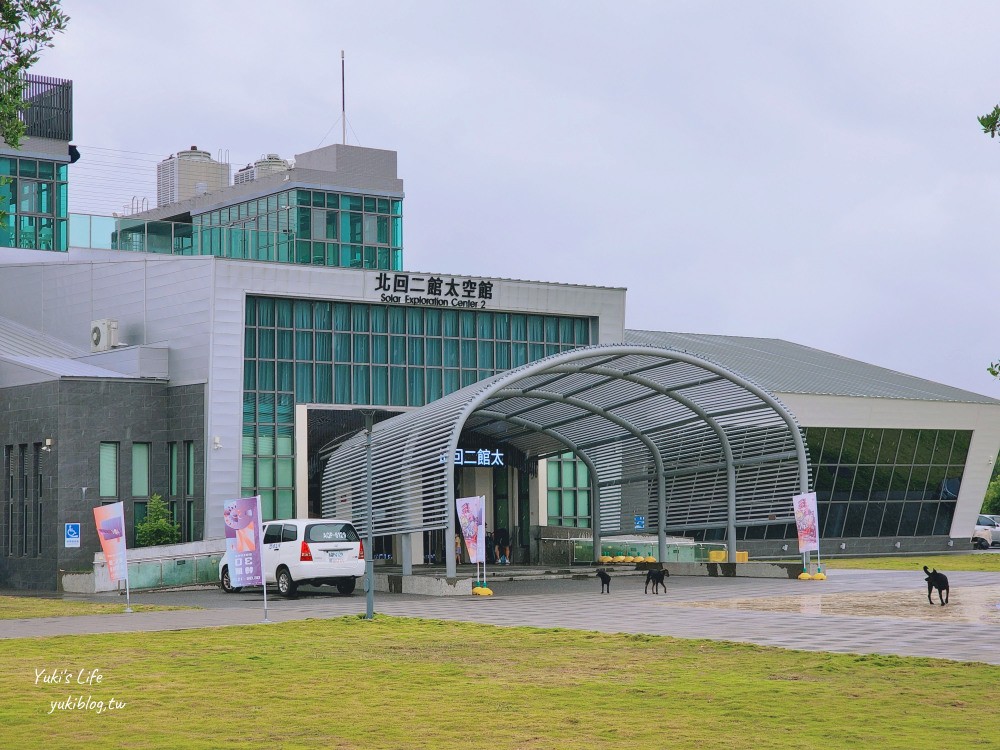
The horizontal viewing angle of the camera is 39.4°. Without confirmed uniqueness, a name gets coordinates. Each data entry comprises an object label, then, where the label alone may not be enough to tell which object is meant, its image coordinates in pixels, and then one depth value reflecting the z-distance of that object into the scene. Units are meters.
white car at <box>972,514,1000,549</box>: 63.69
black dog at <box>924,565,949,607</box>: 24.41
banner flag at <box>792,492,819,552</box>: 32.84
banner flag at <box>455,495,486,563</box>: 29.48
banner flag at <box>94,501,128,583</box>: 26.48
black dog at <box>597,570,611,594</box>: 28.38
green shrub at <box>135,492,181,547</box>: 38.16
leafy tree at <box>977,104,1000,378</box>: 13.03
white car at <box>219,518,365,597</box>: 29.17
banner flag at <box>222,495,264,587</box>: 23.20
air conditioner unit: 41.59
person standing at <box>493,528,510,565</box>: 44.39
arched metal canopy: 30.95
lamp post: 22.61
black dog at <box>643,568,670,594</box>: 28.67
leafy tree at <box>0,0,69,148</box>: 19.06
